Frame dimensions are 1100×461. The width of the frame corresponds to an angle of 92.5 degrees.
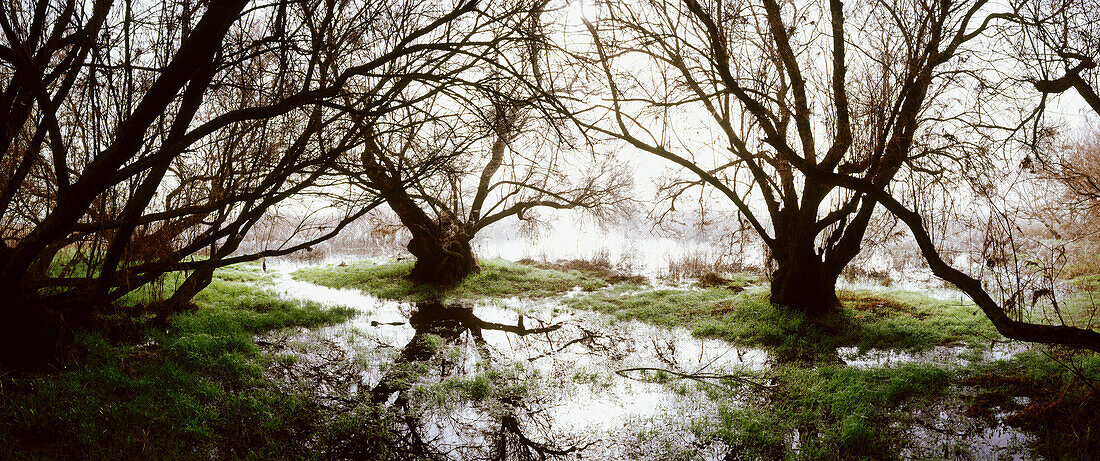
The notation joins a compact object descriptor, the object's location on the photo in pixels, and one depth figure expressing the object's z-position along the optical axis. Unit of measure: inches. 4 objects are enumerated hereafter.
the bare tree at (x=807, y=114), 218.4
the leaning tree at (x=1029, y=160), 184.2
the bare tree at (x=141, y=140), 145.9
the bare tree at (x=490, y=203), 560.1
